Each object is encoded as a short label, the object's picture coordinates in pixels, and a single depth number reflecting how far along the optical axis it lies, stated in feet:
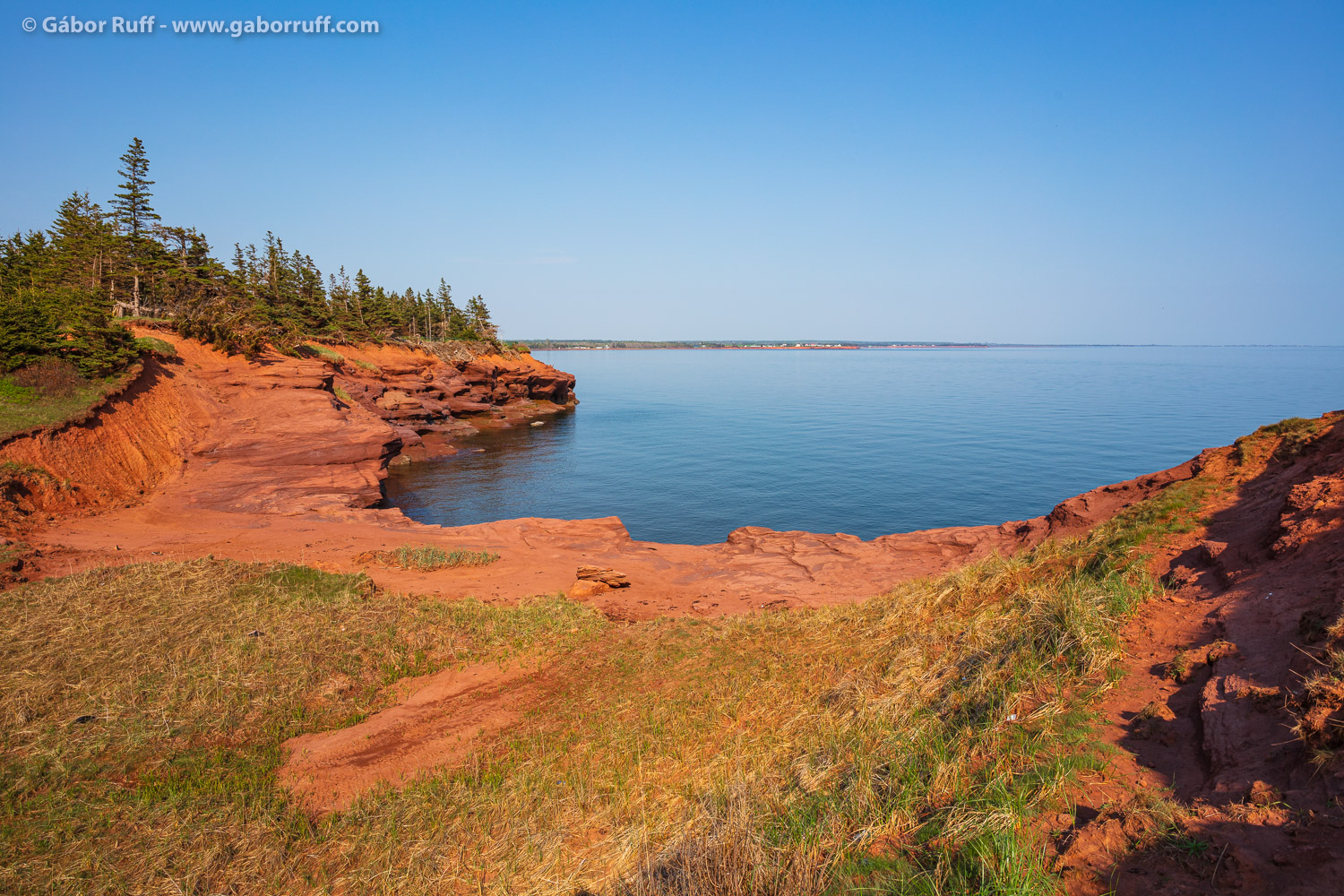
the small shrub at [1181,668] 22.38
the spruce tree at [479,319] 292.81
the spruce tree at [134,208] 147.13
